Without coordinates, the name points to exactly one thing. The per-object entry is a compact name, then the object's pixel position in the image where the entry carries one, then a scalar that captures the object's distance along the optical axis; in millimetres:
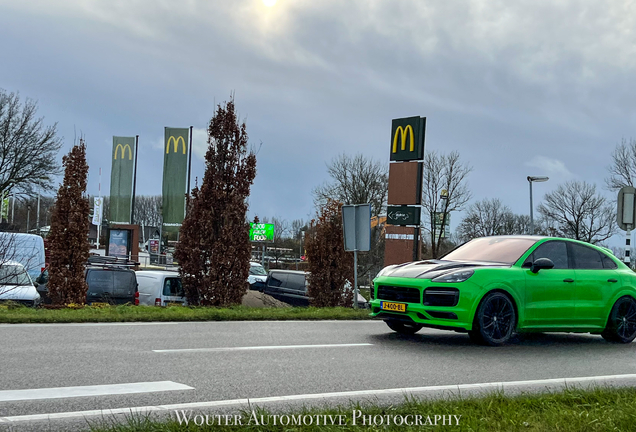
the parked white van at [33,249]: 24206
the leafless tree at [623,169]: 47719
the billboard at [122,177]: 45594
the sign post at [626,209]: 19109
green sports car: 8992
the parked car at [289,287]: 26828
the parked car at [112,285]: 19812
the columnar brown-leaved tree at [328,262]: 20422
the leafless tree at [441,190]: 52875
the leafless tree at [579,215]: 65125
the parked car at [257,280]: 40484
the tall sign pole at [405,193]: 23984
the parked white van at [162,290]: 20312
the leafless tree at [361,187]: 58062
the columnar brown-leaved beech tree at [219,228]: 18234
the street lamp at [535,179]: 41844
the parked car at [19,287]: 16797
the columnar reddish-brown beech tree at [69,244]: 18688
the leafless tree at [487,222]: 68188
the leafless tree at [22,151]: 44750
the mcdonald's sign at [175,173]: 42469
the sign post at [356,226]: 16453
